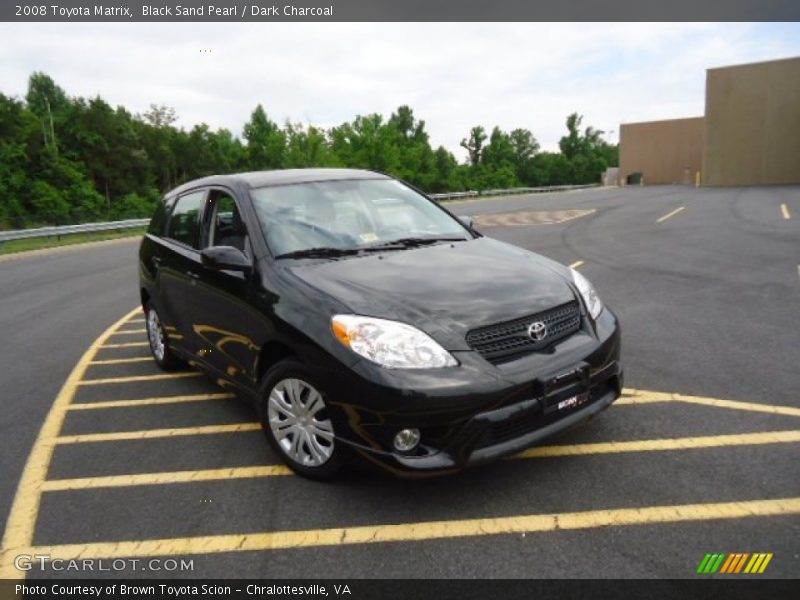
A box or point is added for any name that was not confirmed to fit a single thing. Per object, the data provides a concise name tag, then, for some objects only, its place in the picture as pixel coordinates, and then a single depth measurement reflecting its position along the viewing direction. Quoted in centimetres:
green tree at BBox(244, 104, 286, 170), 7238
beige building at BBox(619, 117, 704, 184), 5912
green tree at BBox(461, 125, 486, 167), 10038
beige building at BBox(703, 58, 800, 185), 3691
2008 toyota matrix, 301
